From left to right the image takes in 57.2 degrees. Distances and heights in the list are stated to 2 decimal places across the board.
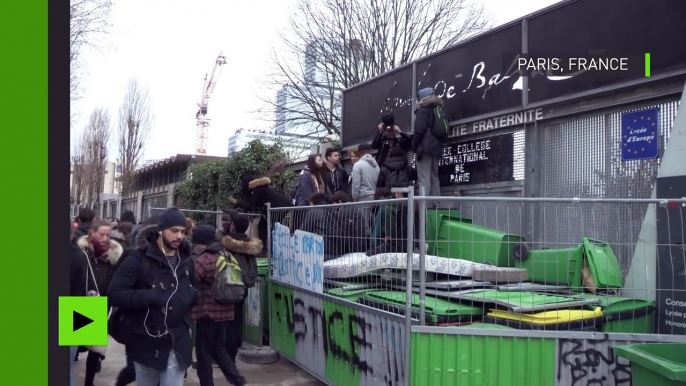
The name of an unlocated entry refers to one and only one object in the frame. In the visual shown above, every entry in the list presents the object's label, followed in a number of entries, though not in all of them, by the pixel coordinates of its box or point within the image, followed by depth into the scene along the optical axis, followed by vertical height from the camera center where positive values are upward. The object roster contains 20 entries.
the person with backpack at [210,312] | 6.52 -1.16
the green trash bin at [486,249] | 5.15 -0.39
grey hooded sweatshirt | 8.62 +0.30
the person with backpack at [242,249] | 6.89 -0.52
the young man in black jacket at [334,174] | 9.57 +0.43
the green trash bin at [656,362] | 3.90 -1.07
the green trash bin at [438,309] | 4.88 -0.85
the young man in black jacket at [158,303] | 4.73 -0.77
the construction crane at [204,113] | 105.79 +16.27
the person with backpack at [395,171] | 8.48 +0.42
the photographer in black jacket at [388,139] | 9.32 +0.95
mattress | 5.09 -0.54
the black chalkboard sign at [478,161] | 8.09 +0.56
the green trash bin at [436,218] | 5.76 -0.16
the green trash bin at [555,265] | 5.42 -0.55
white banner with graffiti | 6.66 -0.66
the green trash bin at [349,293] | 5.94 -0.89
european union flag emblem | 6.30 +0.69
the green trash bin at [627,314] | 4.98 -0.90
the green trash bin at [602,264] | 5.36 -0.53
